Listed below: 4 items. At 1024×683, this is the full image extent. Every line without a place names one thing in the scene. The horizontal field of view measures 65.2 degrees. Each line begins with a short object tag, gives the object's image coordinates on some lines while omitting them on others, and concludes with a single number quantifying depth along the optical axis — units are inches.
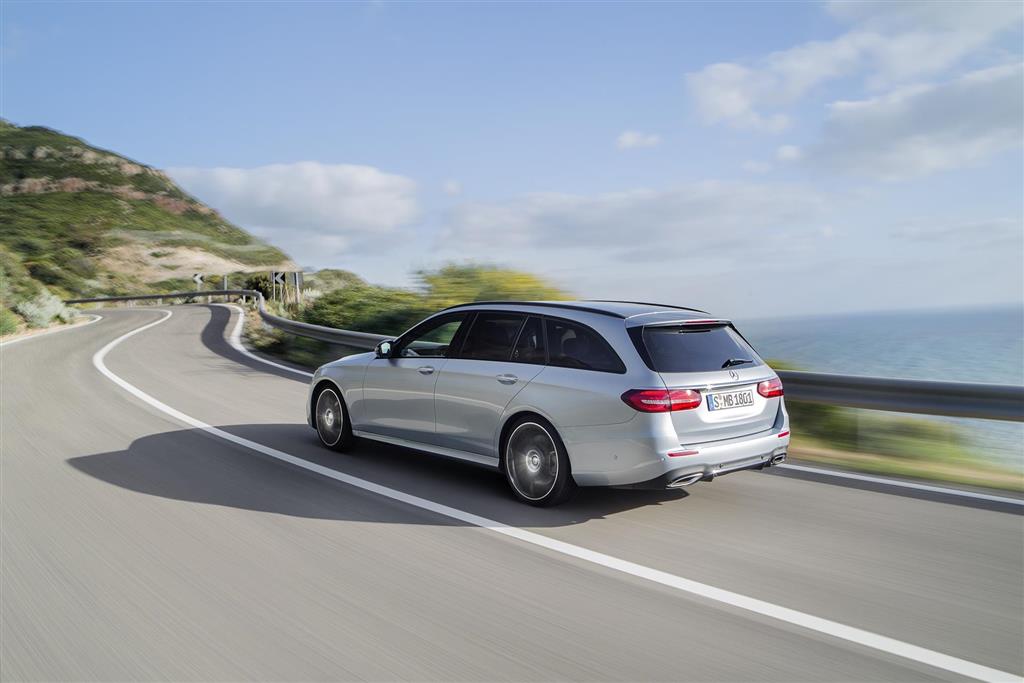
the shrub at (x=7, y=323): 885.8
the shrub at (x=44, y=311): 1008.9
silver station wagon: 207.8
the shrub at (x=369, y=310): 587.5
